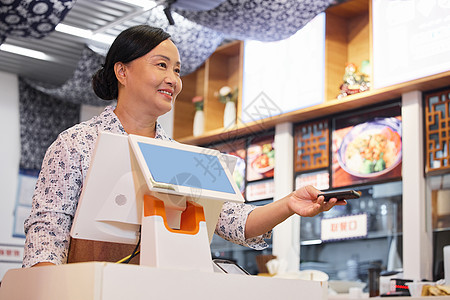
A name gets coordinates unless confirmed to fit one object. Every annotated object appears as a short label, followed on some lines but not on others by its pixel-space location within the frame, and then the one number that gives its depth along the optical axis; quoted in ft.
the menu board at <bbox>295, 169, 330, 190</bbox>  15.85
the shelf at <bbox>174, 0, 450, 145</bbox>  14.55
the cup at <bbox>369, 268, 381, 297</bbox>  13.53
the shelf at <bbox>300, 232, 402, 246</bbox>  14.60
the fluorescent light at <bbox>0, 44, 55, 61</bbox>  20.16
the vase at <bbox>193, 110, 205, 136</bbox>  19.35
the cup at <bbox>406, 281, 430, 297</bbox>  11.54
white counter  3.77
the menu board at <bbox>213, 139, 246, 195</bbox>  18.22
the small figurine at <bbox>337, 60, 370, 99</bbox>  15.08
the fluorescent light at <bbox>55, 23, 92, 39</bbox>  18.25
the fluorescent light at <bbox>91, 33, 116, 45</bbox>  18.72
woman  5.04
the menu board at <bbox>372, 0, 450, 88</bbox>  13.12
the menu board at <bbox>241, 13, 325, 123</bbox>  16.01
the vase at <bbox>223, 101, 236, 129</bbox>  18.29
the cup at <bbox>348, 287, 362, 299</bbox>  13.30
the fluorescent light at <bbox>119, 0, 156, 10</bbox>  16.01
